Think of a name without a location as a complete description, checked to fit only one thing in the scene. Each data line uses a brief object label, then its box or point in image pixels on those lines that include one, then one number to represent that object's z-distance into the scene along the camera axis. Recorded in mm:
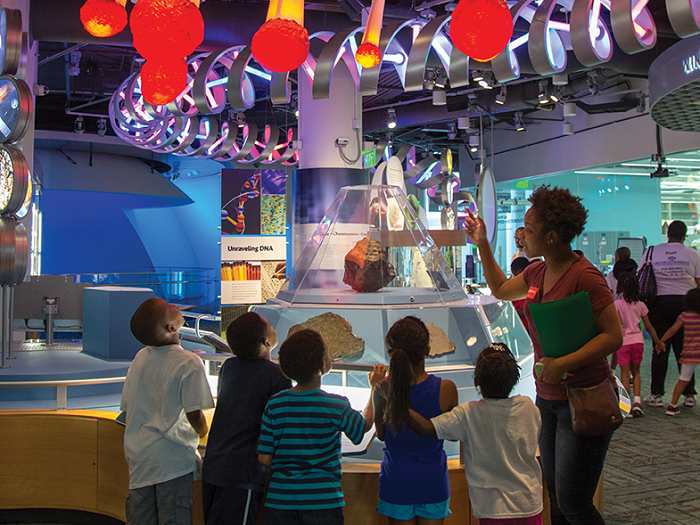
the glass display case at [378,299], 2854
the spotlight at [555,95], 9078
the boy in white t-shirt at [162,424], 2371
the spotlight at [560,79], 5609
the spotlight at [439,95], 8326
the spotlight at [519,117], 11755
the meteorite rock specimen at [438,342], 2836
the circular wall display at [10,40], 4043
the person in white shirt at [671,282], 5797
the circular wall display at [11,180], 4066
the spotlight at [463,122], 11094
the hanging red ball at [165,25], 2223
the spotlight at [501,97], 8991
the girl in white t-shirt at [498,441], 2037
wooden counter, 3143
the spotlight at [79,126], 12477
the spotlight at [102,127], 12773
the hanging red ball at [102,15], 2352
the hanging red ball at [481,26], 2422
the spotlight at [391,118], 11281
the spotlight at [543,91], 9047
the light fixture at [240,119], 10227
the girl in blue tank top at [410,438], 2059
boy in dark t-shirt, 2234
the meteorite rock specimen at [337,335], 2855
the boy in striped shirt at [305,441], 2051
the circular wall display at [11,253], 4059
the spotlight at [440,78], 7030
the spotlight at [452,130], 13344
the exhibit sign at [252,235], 7473
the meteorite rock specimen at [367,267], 3275
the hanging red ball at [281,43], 2252
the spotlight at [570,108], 9523
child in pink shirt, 5566
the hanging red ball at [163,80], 2977
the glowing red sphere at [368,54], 3215
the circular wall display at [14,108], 4074
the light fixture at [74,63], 8658
